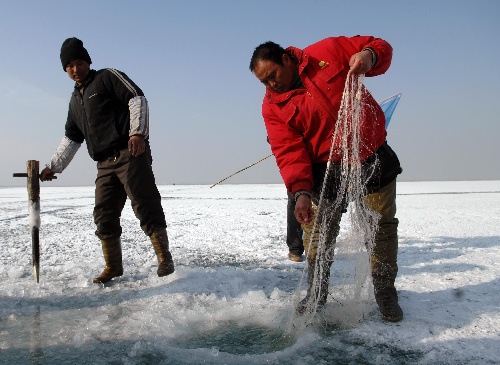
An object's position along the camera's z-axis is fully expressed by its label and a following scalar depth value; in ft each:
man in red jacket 6.71
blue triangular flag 23.62
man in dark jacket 9.45
